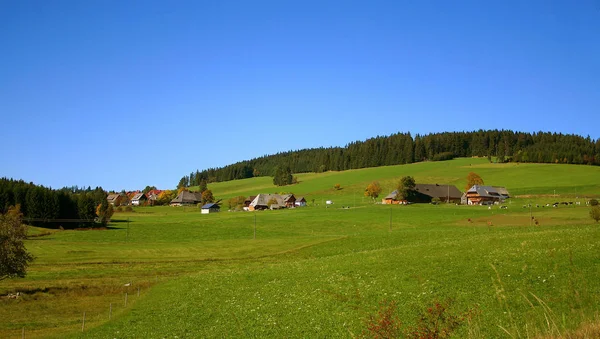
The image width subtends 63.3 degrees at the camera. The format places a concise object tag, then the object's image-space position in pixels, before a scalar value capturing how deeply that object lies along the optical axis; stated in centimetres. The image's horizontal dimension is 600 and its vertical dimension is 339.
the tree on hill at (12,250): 4097
